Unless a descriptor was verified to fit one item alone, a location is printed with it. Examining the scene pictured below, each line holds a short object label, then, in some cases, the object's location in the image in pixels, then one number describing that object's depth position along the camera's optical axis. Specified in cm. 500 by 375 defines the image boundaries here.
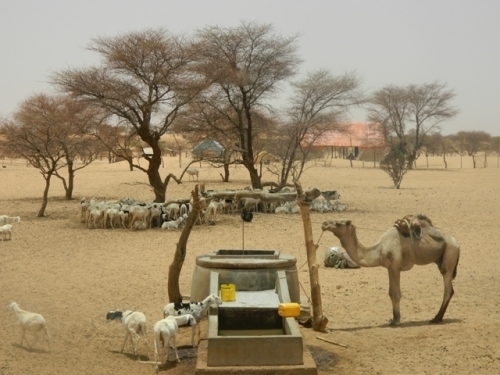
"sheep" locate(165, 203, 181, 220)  2402
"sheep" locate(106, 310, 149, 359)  974
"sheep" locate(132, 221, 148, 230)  2285
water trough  850
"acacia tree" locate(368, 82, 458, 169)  6581
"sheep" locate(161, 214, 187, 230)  2288
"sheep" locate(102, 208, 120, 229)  2298
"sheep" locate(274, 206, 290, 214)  2677
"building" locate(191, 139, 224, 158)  4528
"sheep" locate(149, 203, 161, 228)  2330
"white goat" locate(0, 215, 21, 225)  2228
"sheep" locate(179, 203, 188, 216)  2412
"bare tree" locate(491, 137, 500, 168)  9152
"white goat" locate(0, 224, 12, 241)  2062
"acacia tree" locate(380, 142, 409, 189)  3966
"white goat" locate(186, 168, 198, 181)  4672
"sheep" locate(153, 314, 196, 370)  927
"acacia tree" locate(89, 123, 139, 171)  3098
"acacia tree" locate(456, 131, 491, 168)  7778
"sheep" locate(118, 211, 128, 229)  2311
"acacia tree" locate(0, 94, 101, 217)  2814
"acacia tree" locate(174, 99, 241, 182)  3250
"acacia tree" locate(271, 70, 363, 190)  3356
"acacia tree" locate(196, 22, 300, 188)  3198
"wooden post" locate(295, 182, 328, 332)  1097
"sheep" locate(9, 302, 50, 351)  948
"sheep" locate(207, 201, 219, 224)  2394
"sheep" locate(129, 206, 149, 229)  2284
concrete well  1116
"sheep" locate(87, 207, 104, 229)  2294
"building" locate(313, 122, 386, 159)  7112
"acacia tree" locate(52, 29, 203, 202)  2788
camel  1149
